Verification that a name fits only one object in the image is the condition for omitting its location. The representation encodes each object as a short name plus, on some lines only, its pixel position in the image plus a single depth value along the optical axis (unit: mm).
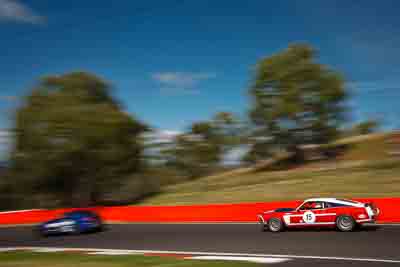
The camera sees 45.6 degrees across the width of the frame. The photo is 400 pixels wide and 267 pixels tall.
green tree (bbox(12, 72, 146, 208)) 33750
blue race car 21312
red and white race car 15117
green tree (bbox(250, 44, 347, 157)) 43875
